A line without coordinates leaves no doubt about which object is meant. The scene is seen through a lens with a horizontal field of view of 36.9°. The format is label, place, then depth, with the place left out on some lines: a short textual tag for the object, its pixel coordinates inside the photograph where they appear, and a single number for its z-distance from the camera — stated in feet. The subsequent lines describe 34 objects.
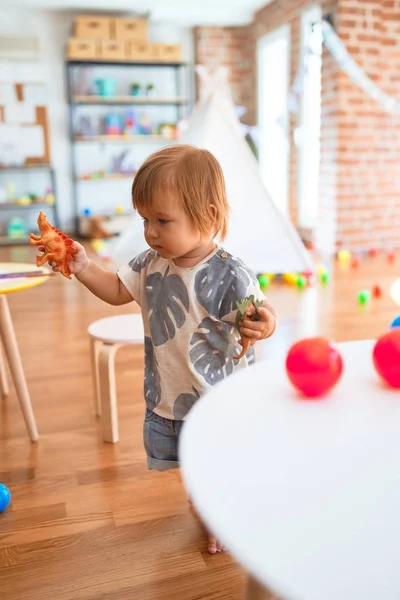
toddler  3.05
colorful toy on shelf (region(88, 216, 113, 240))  18.23
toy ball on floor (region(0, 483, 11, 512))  4.15
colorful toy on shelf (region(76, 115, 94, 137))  19.28
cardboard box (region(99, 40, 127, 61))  18.26
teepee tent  11.19
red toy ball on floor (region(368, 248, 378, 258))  14.98
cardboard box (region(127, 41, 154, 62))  18.56
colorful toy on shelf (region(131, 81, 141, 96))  19.24
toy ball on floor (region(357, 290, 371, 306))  10.08
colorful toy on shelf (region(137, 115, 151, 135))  19.58
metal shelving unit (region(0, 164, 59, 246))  18.52
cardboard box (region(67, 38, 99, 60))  18.03
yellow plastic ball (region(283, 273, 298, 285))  11.72
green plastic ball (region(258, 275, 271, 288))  11.32
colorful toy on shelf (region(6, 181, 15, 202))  19.21
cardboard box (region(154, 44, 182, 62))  18.80
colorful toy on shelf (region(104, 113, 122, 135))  19.31
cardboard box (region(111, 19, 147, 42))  18.31
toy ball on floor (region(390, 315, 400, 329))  2.91
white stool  5.01
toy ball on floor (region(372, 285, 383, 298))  10.54
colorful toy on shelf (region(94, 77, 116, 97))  19.01
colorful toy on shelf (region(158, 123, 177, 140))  19.75
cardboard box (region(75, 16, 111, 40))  17.99
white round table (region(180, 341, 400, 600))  1.16
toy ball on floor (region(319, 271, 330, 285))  11.90
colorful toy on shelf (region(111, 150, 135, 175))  19.83
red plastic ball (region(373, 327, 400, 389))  2.04
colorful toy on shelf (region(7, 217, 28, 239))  18.71
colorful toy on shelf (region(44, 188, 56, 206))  18.83
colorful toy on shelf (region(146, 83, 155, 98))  19.29
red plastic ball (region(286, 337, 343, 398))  1.95
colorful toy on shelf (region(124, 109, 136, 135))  19.47
